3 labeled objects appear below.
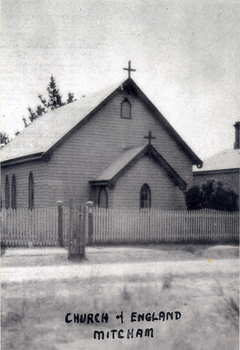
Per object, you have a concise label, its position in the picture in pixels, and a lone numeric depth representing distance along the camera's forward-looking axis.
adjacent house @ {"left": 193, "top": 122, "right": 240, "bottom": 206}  33.12
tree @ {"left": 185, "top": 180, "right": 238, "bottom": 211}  22.81
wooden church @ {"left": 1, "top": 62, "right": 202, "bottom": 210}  23.47
